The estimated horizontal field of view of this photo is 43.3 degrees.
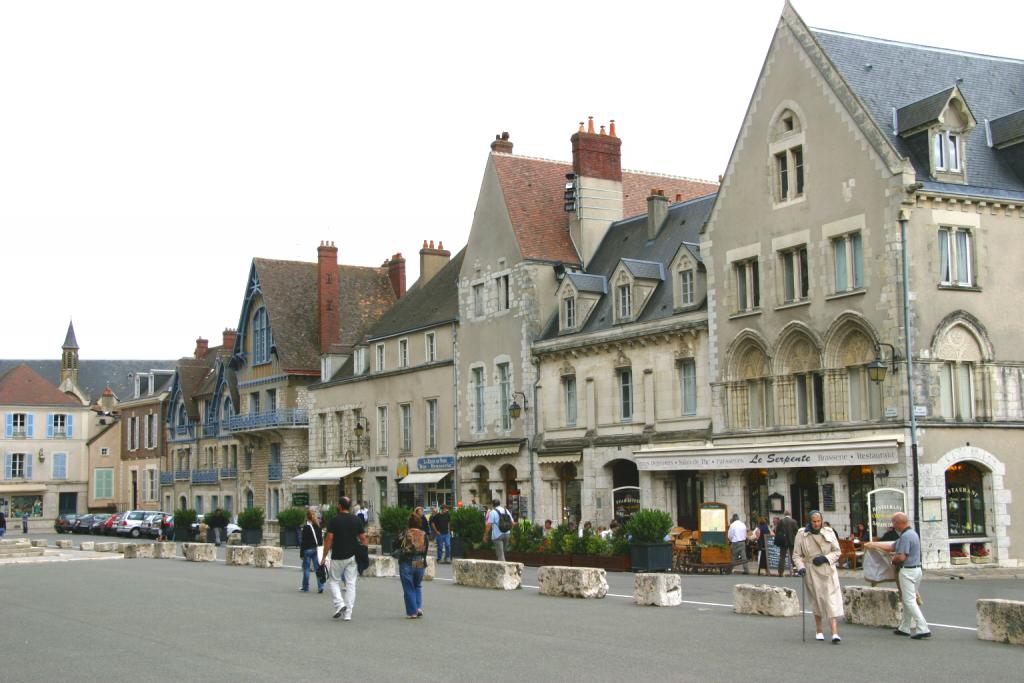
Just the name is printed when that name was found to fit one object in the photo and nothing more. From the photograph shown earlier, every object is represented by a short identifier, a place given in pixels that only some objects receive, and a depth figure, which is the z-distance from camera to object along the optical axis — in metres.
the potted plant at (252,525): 43.07
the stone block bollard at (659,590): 18.39
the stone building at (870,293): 27.50
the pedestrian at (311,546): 22.19
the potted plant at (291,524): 41.06
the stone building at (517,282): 39.72
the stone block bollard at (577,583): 19.92
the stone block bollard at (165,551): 35.47
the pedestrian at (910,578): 14.31
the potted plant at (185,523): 48.31
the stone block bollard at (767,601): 16.80
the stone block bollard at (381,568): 25.58
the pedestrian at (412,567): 16.98
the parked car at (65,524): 66.69
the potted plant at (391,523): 33.94
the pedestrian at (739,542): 27.50
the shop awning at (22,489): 73.56
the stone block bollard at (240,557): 31.31
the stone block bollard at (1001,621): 13.52
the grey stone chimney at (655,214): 38.50
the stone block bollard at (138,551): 36.00
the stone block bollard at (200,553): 33.09
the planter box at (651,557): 25.75
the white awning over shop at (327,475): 48.53
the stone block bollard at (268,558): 30.31
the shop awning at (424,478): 43.25
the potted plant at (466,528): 31.30
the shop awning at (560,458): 37.06
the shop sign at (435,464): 43.19
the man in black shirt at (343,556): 17.09
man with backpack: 28.42
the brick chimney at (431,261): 51.22
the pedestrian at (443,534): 30.62
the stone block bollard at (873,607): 15.38
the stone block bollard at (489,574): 21.92
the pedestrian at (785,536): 25.50
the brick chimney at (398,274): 58.26
